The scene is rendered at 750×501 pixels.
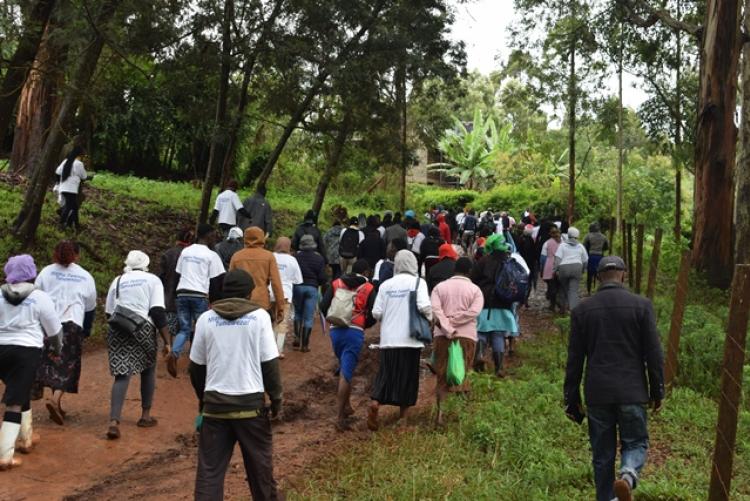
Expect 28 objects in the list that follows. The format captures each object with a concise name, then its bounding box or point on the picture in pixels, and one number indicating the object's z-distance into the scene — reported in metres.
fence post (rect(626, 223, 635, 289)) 17.76
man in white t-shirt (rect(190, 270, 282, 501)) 5.57
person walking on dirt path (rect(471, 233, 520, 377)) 10.92
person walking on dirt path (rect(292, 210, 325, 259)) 12.85
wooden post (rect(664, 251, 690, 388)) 9.52
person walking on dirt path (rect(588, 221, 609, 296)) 16.39
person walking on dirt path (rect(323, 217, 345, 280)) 15.30
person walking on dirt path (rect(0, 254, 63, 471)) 6.82
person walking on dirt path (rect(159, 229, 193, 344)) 10.40
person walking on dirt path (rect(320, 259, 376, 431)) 8.87
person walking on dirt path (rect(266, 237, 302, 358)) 11.13
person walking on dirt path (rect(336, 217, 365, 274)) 14.95
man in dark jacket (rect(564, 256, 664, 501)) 5.59
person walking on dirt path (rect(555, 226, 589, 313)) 14.22
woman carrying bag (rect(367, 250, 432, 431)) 8.48
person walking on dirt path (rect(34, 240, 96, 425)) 7.94
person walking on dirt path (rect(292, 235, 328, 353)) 11.88
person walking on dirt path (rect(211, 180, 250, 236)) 15.09
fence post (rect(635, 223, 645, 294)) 14.69
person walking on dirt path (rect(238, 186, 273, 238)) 15.01
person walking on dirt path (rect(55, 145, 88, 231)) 15.90
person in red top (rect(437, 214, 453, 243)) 20.95
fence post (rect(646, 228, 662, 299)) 11.91
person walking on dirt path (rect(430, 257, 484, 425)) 8.87
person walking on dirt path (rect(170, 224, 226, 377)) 10.04
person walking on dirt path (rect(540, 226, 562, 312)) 15.57
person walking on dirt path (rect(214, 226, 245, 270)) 11.61
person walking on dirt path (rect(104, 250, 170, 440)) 8.04
